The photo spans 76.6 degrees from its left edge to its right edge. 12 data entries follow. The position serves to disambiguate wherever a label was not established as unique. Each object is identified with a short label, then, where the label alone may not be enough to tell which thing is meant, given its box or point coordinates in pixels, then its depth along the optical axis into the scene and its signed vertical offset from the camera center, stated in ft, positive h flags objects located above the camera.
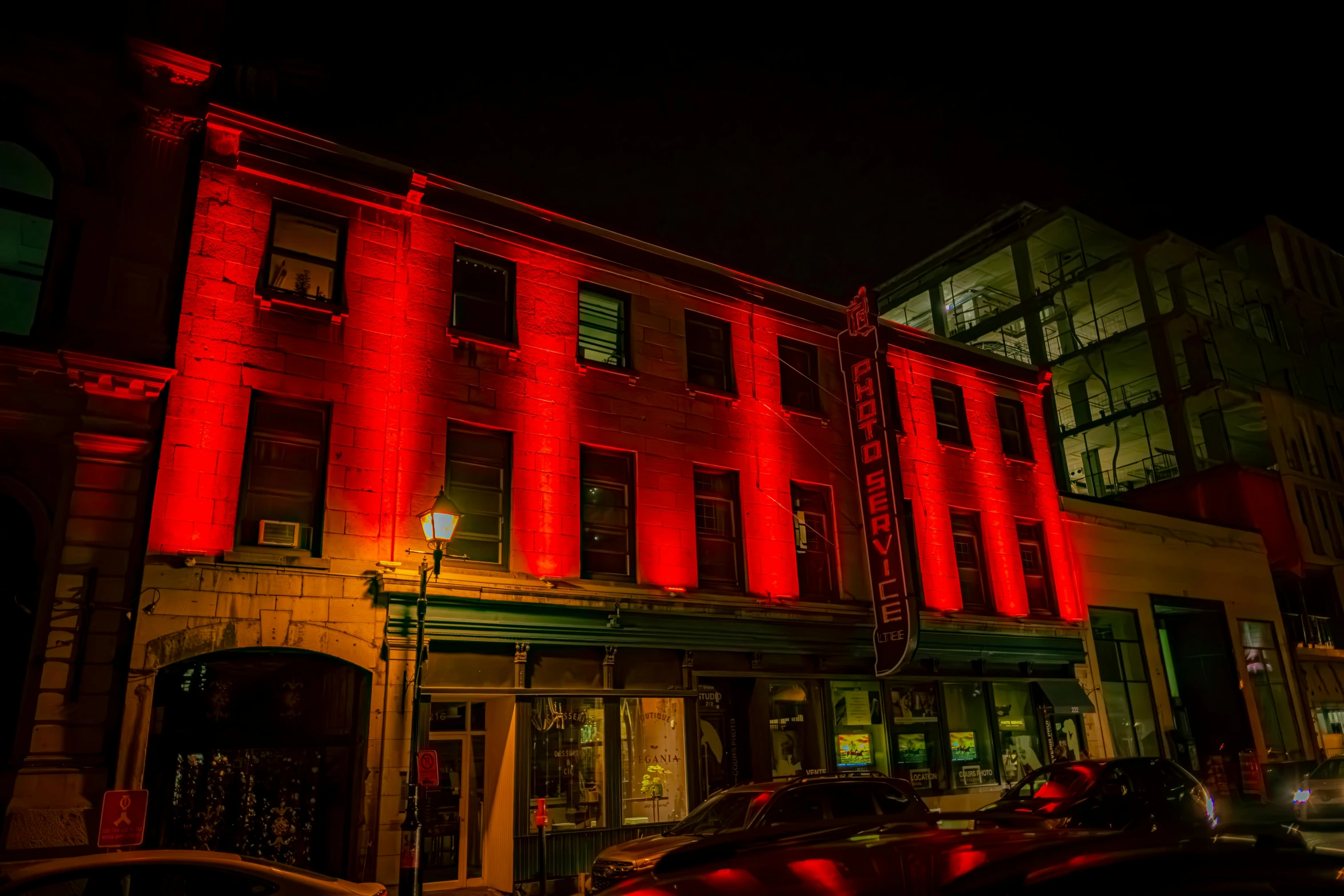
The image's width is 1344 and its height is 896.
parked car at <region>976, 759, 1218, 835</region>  36.24 -3.27
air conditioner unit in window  42.88 +10.46
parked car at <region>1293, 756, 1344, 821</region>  53.06 -5.04
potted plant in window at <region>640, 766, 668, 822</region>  51.11 -2.67
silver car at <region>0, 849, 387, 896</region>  20.71 -2.91
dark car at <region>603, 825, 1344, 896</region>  6.82 -1.20
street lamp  35.88 +5.57
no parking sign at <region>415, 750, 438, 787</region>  37.88 -0.96
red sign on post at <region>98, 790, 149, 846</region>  32.71 -2.24
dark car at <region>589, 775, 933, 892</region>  34.53 -3.31
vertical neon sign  59.21 +16.82
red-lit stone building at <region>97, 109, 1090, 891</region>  41.32 +10.75
